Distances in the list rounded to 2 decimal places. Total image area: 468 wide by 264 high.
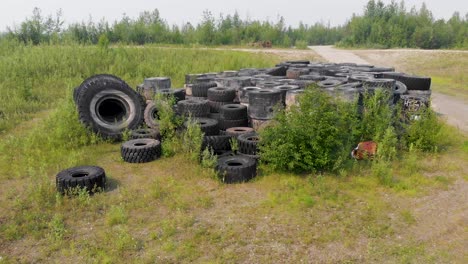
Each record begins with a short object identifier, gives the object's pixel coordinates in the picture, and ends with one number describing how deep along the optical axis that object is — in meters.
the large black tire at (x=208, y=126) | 7.73
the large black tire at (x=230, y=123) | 8.47
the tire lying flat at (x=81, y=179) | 5.70
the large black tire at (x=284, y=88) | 8.47
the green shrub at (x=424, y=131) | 7.78
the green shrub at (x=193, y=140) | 7.07
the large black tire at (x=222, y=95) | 9.34
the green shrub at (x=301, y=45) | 32.79
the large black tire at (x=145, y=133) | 8.13
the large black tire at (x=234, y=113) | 8.46
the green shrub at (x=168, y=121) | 7.99
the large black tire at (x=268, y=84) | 9.50
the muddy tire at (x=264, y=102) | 8.09
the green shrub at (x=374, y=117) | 7.63
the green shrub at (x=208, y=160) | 6.58
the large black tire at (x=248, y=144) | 6.98
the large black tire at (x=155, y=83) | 10.85
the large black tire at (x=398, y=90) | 9.09
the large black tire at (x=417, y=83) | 10.19
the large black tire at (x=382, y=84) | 8.71
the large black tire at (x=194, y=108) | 8.57
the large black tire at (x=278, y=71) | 13.18
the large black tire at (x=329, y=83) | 8.83
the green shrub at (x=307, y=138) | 6.41
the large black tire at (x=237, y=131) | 7.67
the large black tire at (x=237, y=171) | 6.21
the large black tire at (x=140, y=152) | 7.29
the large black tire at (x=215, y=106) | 9.33
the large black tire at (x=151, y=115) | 8.84
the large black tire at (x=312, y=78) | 10.26
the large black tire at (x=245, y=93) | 9.02
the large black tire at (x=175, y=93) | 9.37
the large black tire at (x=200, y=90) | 10.16
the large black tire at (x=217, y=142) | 7.34
